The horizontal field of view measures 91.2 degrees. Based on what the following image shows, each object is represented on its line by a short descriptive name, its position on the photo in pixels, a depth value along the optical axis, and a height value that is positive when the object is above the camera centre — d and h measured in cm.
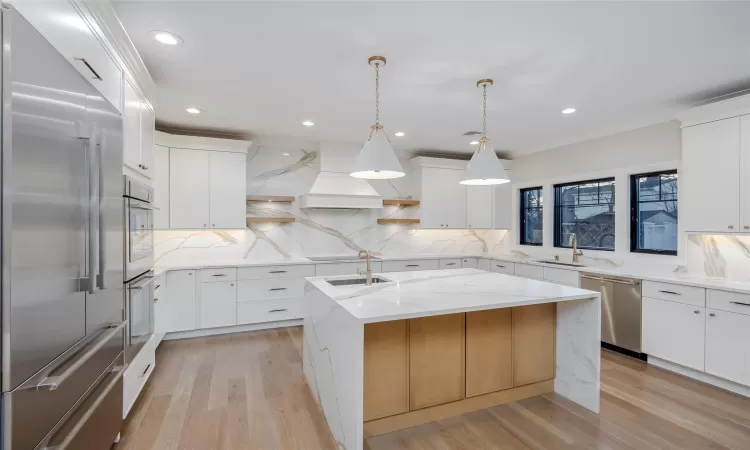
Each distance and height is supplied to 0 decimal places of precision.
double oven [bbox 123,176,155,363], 227 -29
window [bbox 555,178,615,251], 455 +14
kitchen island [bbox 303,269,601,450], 213 -85
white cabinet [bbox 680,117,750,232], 309 +42
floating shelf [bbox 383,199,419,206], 539 +32
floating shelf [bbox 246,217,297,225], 473 +5
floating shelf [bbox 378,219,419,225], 546 +4
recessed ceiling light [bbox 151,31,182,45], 218 +113
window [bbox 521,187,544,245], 566 +12
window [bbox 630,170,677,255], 391 +12
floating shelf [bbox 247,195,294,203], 471 +33
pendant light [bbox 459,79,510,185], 262 +41
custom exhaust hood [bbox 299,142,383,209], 477 +50
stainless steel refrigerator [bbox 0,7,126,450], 110 -9
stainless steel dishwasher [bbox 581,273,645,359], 360 -88
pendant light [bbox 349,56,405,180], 238 +44
